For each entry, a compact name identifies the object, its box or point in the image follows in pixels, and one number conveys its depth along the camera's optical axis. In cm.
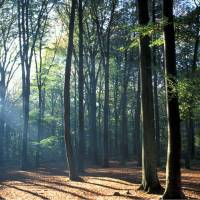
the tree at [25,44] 2708
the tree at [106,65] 2675
